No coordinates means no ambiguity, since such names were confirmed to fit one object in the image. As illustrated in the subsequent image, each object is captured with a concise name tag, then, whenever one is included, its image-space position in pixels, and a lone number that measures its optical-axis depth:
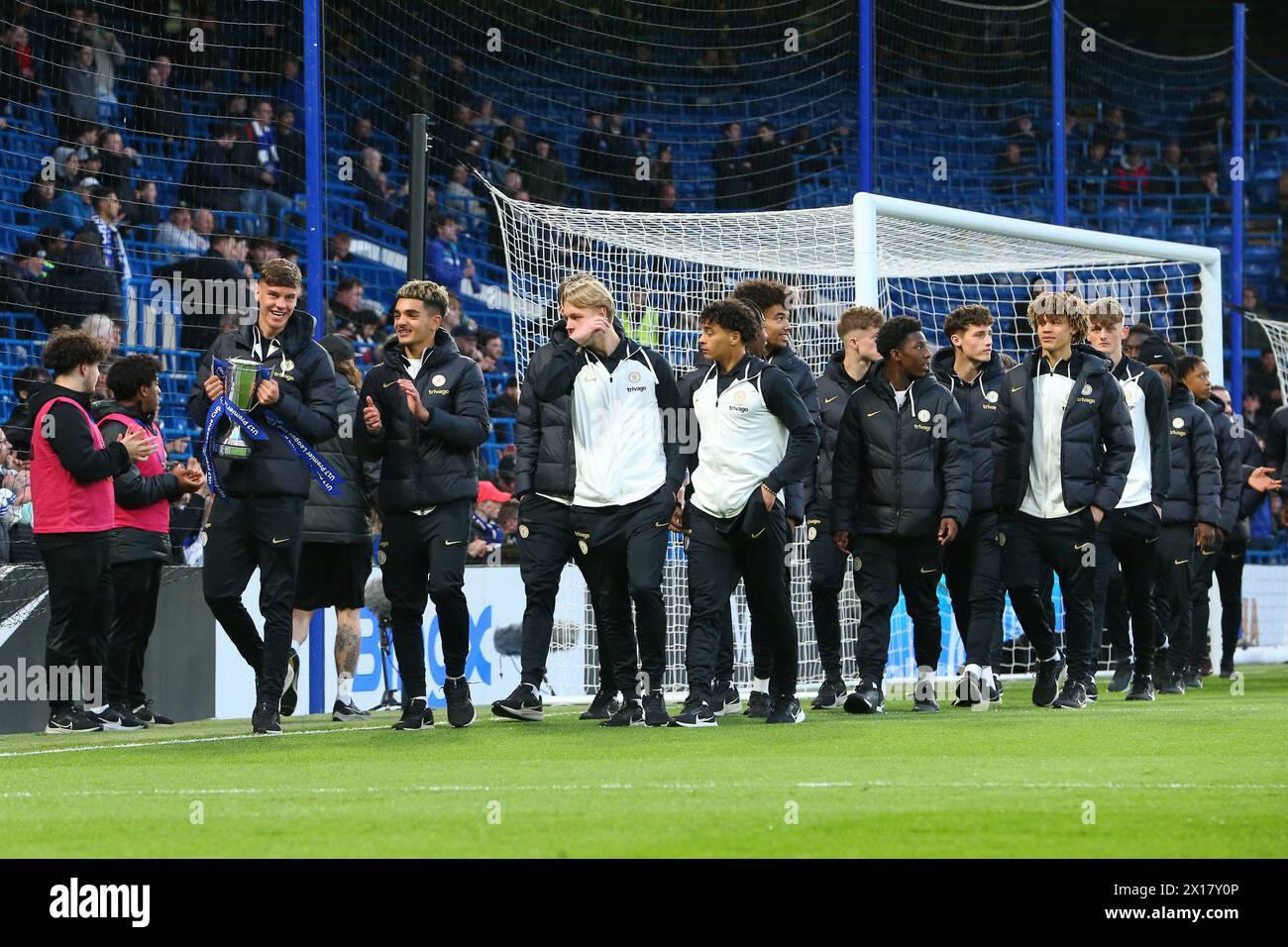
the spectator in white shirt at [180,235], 14.31
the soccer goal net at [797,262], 12.45
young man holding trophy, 8.08
